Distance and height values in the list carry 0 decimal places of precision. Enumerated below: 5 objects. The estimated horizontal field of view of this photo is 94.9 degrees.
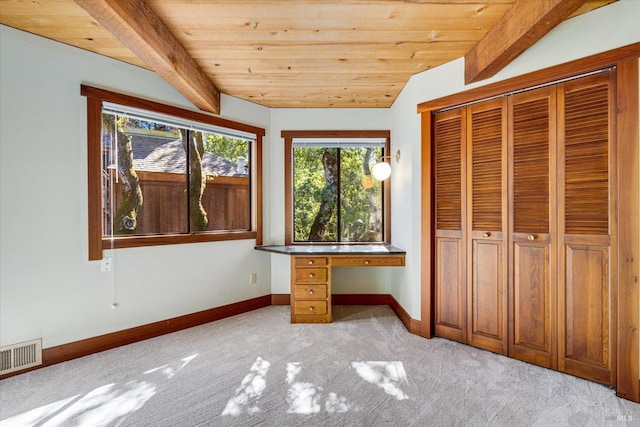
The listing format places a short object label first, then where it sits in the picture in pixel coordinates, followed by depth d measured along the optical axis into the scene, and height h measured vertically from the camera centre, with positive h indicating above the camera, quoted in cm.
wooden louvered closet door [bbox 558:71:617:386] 192 -11
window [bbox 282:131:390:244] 377 +24
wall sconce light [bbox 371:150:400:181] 342 +50
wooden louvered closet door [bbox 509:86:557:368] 214 -12
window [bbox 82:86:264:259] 250 +40
